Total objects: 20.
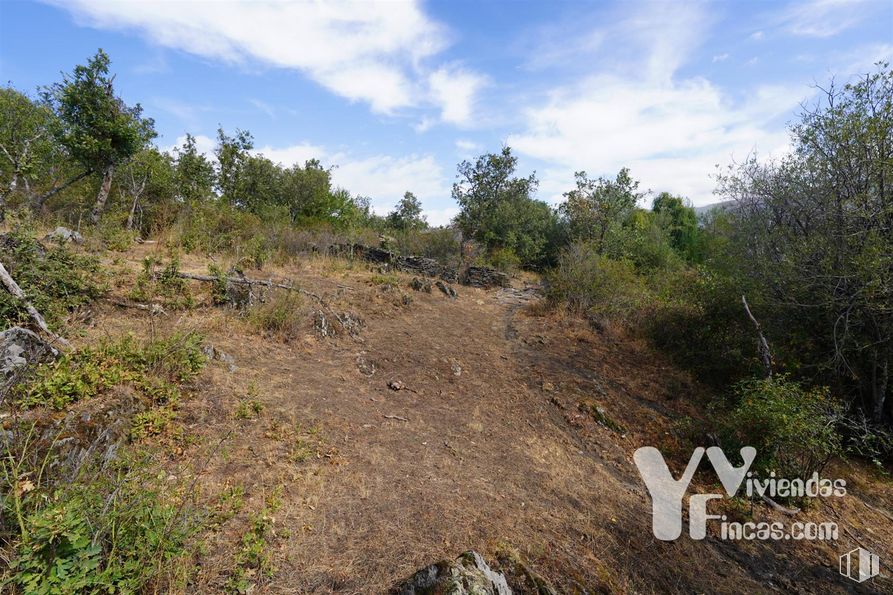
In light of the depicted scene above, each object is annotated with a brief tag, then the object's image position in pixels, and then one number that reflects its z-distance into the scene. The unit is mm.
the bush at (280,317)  6156
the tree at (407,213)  22547
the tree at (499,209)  19016
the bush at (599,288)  9867
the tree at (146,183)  11344
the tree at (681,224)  26500
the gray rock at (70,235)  6228
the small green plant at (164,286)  5639
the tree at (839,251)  4961
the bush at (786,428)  4035
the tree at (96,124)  9461
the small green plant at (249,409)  3871
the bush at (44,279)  4180
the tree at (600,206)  16344
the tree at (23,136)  10889
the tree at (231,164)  18406
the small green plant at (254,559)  2160
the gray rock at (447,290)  12367
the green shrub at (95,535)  1665
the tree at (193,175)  14281
